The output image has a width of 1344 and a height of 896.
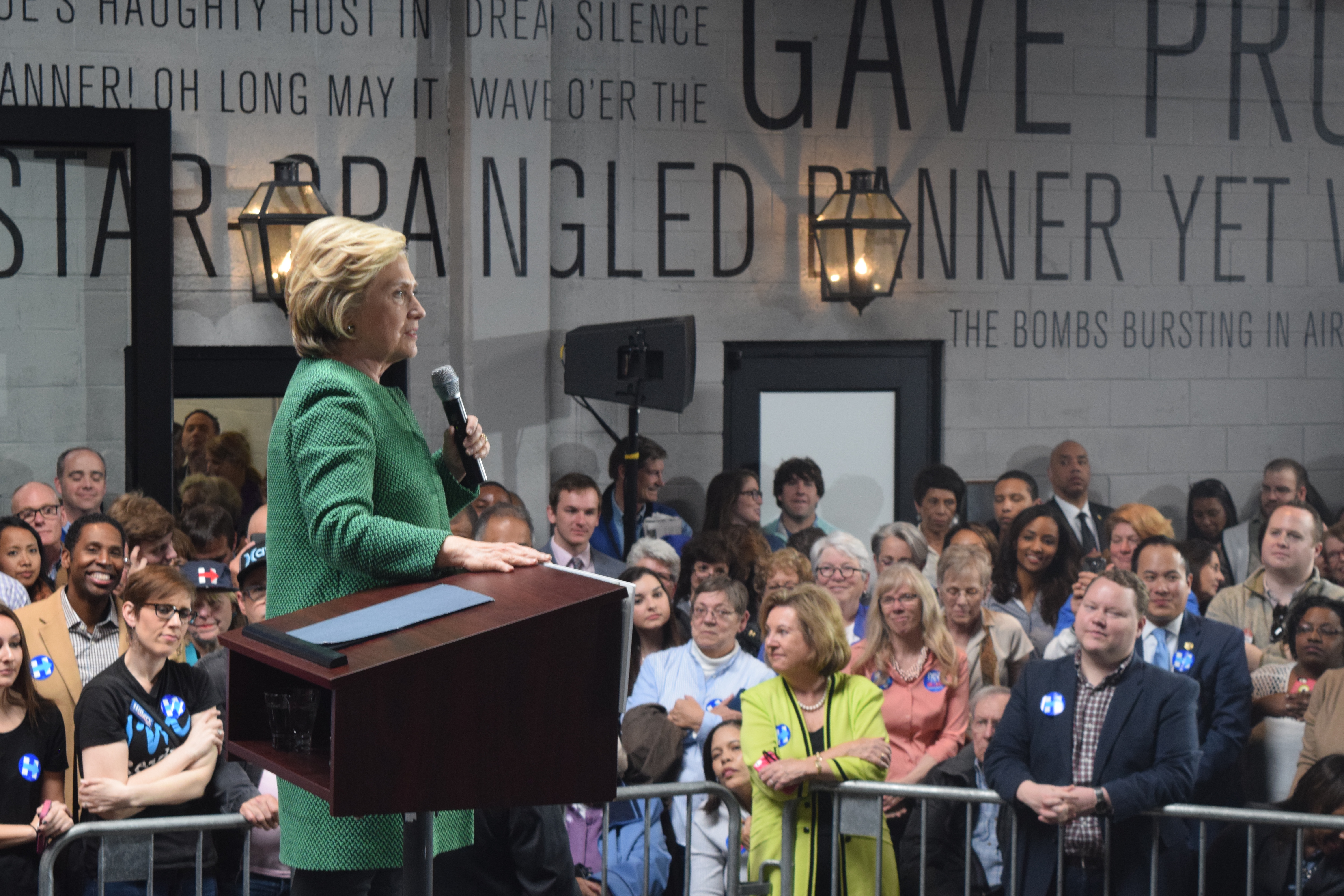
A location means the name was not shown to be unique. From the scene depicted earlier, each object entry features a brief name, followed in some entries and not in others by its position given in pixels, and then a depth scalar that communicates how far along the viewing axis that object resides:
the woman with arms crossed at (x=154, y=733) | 6.37
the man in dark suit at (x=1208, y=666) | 7.79
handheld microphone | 3.39
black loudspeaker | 10.48
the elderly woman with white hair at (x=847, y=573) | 9.30
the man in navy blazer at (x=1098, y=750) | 6.66
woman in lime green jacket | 6.79
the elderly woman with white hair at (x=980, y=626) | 8.59
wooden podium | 2.61
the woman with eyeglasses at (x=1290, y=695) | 8.05
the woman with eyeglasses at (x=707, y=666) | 8.01
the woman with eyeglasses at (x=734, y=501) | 12.41
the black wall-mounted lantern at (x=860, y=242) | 13.66
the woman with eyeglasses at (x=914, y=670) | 7.82
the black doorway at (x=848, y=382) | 14.04
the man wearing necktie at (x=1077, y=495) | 13.58
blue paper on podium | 2.72
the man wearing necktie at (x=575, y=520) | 10.87
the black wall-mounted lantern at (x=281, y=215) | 12.32
